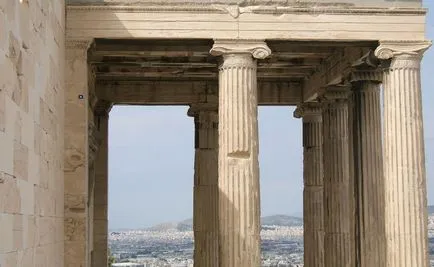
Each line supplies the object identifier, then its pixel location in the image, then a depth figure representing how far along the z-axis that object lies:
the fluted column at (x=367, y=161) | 27.45
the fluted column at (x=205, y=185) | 32.72
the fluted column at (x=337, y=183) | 30.33
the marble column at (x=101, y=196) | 33.69
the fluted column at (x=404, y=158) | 24.42
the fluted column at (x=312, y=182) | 33.28
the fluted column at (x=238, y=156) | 23.81
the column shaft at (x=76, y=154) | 23.45
